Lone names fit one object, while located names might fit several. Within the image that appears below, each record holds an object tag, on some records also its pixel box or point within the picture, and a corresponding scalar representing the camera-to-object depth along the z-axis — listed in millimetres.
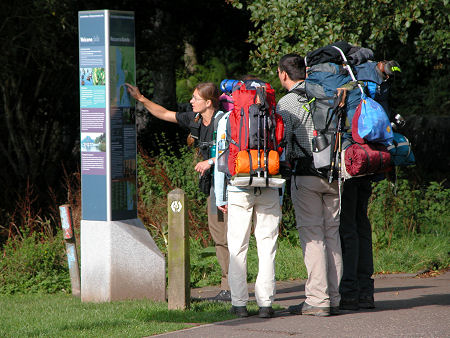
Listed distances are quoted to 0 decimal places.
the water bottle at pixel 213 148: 15760
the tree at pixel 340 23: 22500
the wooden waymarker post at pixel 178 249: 14047
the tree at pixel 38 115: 36000
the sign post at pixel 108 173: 15719
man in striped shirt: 13578
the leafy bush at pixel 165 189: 23281
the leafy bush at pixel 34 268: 19297
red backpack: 12836
